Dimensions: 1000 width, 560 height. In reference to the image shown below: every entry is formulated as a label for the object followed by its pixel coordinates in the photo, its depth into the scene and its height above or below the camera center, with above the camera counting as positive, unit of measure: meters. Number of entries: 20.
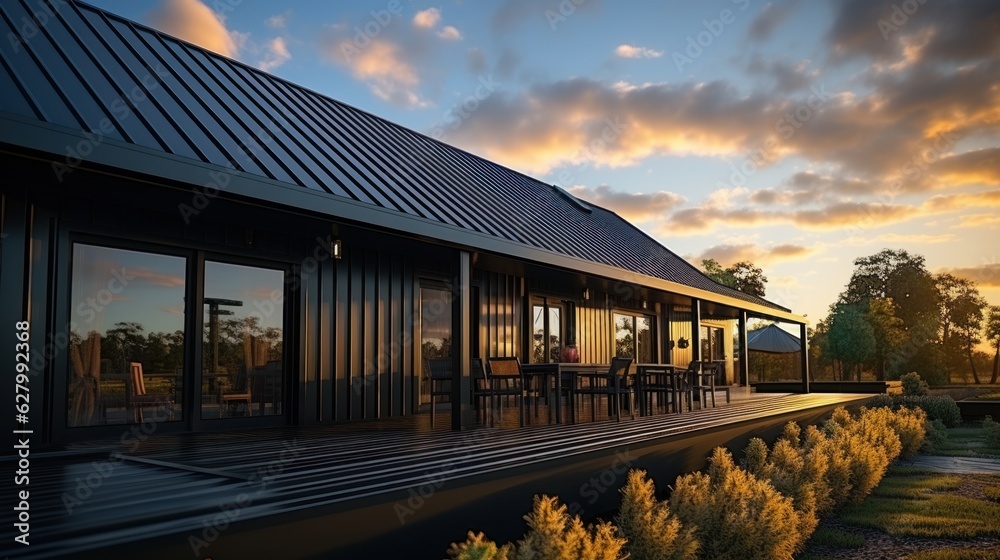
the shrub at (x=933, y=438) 12.98 -1.94
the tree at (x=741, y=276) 42.22 +4.08
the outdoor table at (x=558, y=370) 7.97 -0.29
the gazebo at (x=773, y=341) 23.15 +0.04
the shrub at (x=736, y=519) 5.08 -1.31
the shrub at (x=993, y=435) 13.02 -1.80
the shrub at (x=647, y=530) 4.46 -1.21
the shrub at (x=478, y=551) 3.01 -0.90
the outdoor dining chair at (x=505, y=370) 7.81 -0.28
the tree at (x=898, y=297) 33.56 +2.60
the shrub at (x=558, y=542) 3.37 -0.98
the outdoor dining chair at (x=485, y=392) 7.96 -0.53
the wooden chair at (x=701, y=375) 10.80 -0.52
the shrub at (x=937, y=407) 17.19 -1.68
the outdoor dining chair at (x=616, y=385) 8.26 -0.49
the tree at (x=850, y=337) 32.16 +0.19
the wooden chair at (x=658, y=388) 9.62 -0.63
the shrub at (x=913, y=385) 18.78 -1.22
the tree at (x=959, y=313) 38.19 +1.46
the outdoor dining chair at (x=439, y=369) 8.44 -0.28
